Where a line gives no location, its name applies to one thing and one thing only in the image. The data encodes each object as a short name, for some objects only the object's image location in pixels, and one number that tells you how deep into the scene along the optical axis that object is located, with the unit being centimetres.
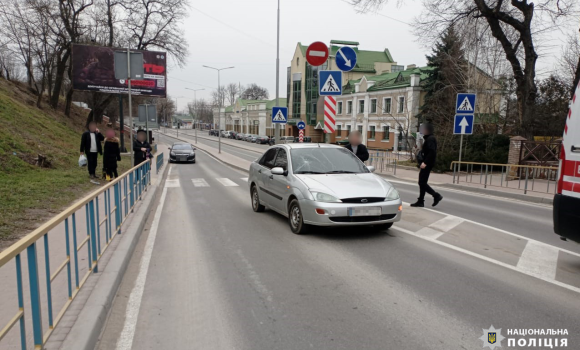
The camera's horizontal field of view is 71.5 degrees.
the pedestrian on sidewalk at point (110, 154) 1169
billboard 2586
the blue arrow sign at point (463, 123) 1412
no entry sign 1211
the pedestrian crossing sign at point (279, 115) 1712
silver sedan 624
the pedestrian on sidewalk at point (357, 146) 1037
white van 466
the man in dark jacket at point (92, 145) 1220
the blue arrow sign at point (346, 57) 1131
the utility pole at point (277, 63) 1936
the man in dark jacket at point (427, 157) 933
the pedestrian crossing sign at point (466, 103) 1392
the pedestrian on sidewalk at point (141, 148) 1400
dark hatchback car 2842
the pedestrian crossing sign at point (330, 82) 1147
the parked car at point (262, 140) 6425
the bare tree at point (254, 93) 13112
